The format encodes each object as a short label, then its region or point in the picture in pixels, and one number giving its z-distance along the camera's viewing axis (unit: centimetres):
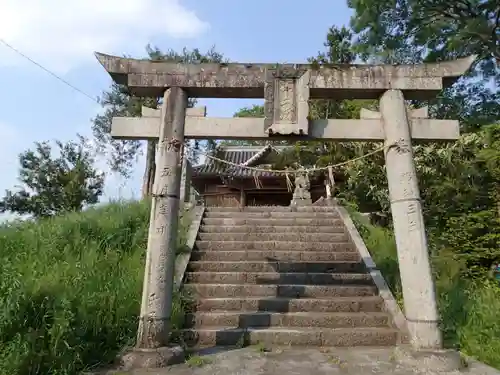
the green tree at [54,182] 1978
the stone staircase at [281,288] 556
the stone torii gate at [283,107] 521
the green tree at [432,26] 1229
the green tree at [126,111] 2227
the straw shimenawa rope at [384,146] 527
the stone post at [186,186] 1415
